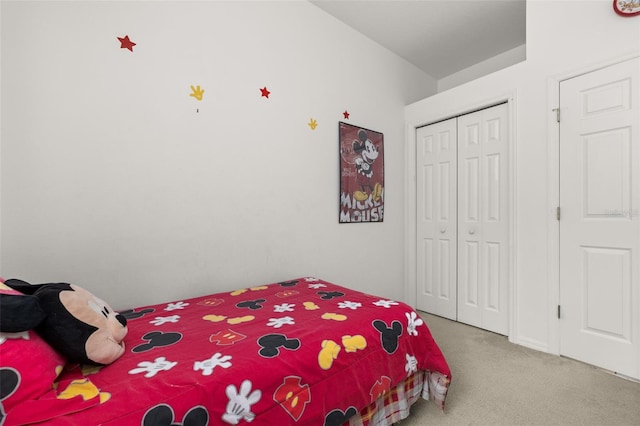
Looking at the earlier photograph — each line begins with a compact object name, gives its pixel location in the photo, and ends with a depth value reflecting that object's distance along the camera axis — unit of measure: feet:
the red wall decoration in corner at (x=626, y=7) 6.09
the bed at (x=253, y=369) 2.60
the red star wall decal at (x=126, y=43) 5.46
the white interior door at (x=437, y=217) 9.62
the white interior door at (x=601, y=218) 6.16
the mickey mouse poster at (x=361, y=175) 8.98
